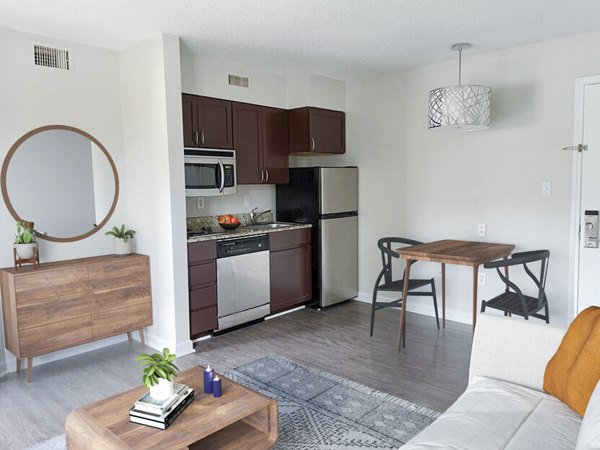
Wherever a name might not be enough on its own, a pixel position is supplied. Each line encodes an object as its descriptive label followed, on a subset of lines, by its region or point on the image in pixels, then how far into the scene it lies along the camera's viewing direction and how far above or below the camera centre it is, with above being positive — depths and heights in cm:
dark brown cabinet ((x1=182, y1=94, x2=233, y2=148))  404 +57
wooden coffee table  182 -97
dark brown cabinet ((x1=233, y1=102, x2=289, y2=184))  450 +42
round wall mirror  348 +5
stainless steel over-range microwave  404 +13
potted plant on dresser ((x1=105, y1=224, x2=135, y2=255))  387 -43
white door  366 -10
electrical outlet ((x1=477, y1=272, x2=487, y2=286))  430 -88
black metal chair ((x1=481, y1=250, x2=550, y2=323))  330 -88
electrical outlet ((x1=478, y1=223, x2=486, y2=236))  428 -43
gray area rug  247 -133
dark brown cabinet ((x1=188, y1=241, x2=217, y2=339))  388 -84
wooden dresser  322 -83
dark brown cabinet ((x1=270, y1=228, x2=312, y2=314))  457 -84
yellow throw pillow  178 -73
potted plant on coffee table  199 -80
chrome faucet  498 -32
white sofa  165 -91
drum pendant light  363 +58
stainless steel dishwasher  411 -85
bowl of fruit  445 -34
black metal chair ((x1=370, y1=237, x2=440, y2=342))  393 -87
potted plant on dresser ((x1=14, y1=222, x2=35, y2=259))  335 -38
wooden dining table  342 -54
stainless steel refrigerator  480 -34
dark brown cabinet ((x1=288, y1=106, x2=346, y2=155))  483 +57
